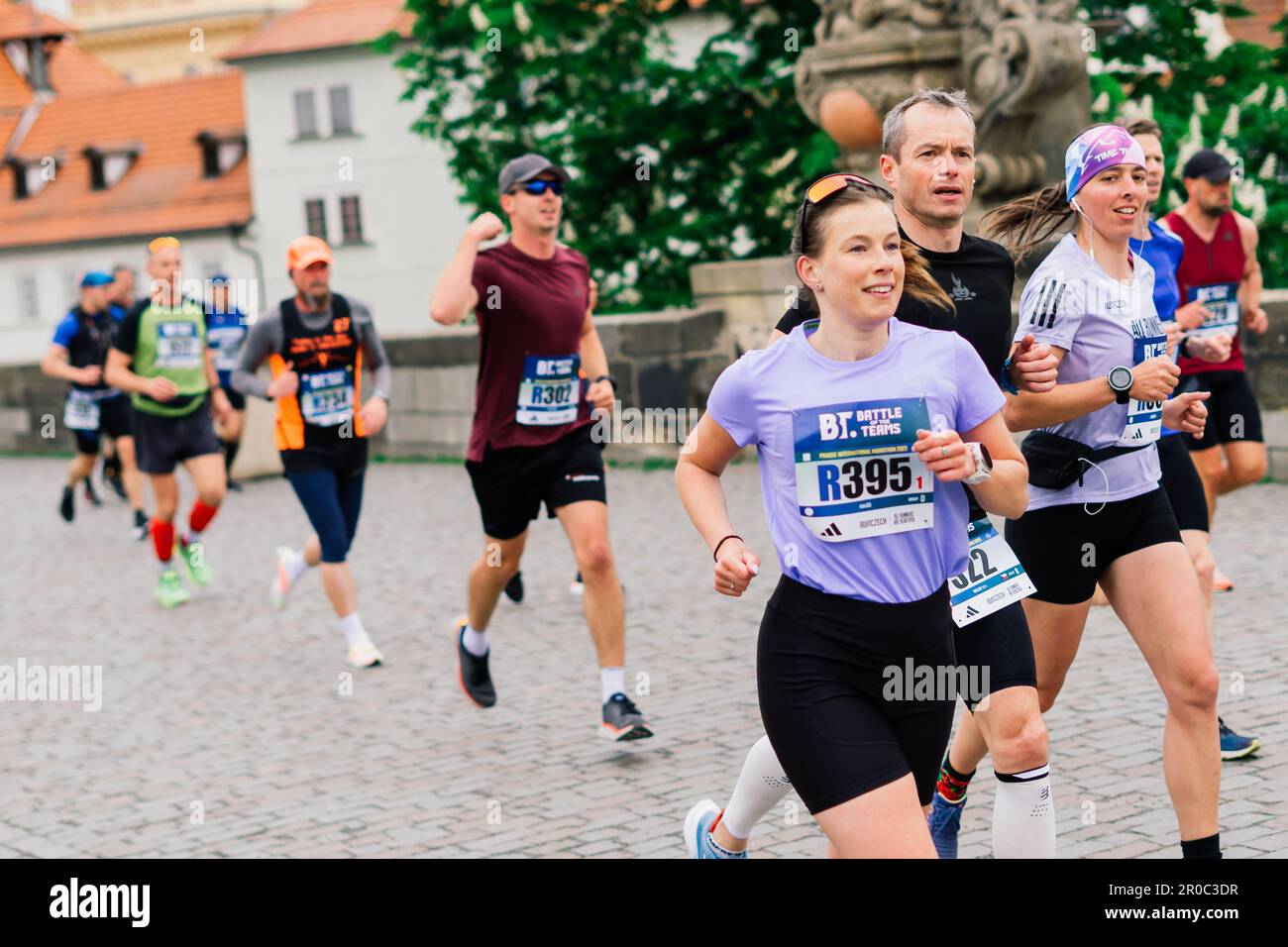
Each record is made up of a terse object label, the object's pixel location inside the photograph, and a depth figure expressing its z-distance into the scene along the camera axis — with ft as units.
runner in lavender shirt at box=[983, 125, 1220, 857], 31.73
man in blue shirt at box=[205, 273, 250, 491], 102.53
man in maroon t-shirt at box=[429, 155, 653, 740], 47.93
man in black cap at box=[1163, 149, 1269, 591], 54.90
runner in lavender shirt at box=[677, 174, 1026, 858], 25.71
